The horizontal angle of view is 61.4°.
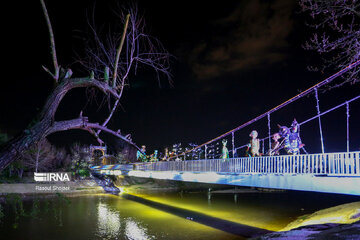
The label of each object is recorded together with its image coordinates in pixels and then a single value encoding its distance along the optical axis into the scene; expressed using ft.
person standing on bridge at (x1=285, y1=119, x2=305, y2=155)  41.60
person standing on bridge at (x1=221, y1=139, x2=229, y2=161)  54.75
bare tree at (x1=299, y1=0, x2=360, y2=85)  22.12
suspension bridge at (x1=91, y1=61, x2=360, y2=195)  30.07
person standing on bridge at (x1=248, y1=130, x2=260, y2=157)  47.29
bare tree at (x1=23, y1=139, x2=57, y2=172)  128.16
